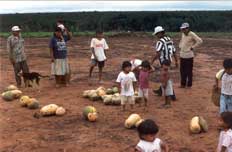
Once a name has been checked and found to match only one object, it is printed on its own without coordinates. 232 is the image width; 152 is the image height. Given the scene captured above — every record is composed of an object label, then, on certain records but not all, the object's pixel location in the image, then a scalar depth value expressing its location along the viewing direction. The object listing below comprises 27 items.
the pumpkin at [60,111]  8.02
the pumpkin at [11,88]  9.96
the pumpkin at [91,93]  9.35
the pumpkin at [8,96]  9.34
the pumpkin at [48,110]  7.98
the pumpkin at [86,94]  9.59
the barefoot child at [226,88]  6.21
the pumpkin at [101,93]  9.27
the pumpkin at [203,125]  6.88
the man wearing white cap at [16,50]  10.66
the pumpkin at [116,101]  8.80
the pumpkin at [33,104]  8.53
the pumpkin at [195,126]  6.80
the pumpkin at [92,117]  7.56
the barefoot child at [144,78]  8.35
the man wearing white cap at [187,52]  10.29
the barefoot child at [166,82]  8.56
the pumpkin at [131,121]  7.10
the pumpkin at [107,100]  8.84
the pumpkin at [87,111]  7.67
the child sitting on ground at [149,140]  3.99
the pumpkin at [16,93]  9.42
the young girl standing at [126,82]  8.09
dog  10.54
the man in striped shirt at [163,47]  9.02
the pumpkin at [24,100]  8.70
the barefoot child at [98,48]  10.93
